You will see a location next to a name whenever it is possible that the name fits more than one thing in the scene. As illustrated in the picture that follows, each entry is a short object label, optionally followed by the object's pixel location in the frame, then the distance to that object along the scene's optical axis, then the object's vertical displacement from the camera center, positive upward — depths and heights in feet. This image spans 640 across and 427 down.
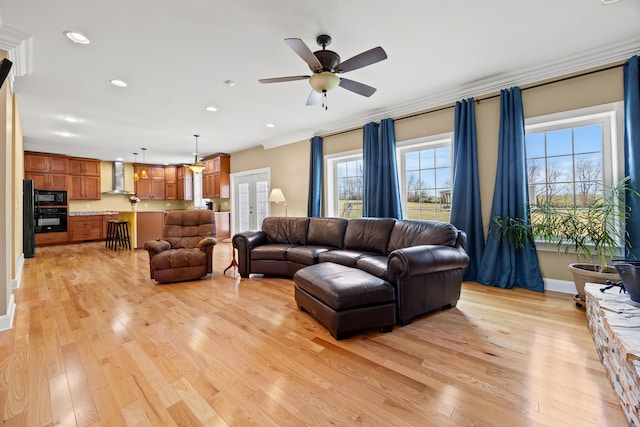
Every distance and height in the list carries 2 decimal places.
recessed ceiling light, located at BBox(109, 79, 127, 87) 11.17 +5.53
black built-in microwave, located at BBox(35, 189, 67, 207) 23.13 +1.62
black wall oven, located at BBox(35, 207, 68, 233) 23.09 -0.33
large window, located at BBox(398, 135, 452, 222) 13.67 +1.74
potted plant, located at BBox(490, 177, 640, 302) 8.90 -0.75
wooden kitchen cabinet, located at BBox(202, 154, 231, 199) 26.14 +3.72
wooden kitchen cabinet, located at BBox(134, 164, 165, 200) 30.30 +3.53
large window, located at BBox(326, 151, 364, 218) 17.16 +1.77
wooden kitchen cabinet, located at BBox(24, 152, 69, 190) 23.26 +4.04
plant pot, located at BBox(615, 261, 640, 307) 5.57 -1.47
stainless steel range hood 28.78 +4.03
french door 23.59 +1.25
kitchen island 21.93 -0.86
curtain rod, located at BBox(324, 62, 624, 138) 9.65 +4.98
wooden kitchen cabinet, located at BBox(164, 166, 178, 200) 31.76 +3.68
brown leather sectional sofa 8.13 -1.64
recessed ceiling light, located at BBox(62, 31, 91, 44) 8.11 +5.43
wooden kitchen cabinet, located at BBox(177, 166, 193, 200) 31.30 +3.65
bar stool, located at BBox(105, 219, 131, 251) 22.48 -1.58
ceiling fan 7.38 +4.26
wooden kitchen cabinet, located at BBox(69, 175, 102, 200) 25.79 +2.72
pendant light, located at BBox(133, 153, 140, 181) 26.60 +5.78
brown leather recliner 12.44 -1.63
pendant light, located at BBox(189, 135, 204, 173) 21.88 +3.79
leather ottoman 7.20 -2.46
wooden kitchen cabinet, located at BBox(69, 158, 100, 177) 25.73 +4.74
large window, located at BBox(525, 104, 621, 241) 9.89 +2.05
